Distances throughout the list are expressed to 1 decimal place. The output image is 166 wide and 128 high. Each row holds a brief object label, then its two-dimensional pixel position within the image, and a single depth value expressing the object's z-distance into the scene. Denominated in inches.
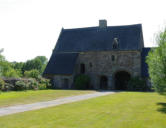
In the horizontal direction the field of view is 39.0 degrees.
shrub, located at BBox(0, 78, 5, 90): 949.2
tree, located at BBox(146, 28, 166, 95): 595.5
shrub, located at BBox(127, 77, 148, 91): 1255.5
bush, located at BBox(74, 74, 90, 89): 1359.5
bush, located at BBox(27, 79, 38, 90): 1111.6
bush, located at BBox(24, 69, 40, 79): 1412.4
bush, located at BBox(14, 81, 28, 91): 1031.6
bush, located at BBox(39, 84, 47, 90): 1192.2
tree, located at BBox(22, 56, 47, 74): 3270.2
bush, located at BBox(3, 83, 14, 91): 977.1
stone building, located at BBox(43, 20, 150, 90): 1352.1
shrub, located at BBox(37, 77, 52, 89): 1251.2
